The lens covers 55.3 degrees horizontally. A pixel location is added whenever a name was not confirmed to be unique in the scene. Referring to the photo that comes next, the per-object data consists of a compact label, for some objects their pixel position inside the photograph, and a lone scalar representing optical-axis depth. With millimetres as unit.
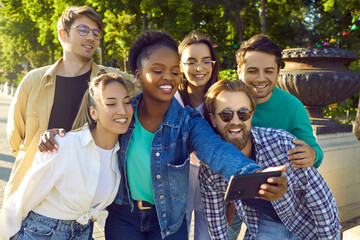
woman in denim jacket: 2260
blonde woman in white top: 2104
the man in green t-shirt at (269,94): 2680
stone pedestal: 4953
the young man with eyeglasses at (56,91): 3236
